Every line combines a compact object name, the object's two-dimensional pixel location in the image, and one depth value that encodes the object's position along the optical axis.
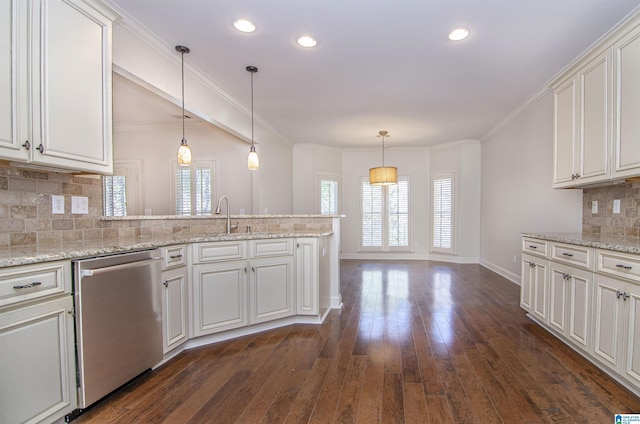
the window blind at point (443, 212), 6.93
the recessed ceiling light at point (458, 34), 2.57
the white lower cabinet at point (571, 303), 2.37
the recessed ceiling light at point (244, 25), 2.48
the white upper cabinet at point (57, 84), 1.66
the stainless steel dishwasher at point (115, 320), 1.75
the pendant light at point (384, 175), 5.70
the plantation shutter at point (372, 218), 7.57
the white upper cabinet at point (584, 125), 2.54
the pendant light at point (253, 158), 3.29
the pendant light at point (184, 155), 2.75
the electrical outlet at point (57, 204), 2.18
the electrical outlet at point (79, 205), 2.33
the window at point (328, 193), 7.28
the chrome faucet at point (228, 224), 3.41
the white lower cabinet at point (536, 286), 2.94
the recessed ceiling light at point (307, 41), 2.72
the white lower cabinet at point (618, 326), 1.92
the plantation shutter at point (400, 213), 7.50
